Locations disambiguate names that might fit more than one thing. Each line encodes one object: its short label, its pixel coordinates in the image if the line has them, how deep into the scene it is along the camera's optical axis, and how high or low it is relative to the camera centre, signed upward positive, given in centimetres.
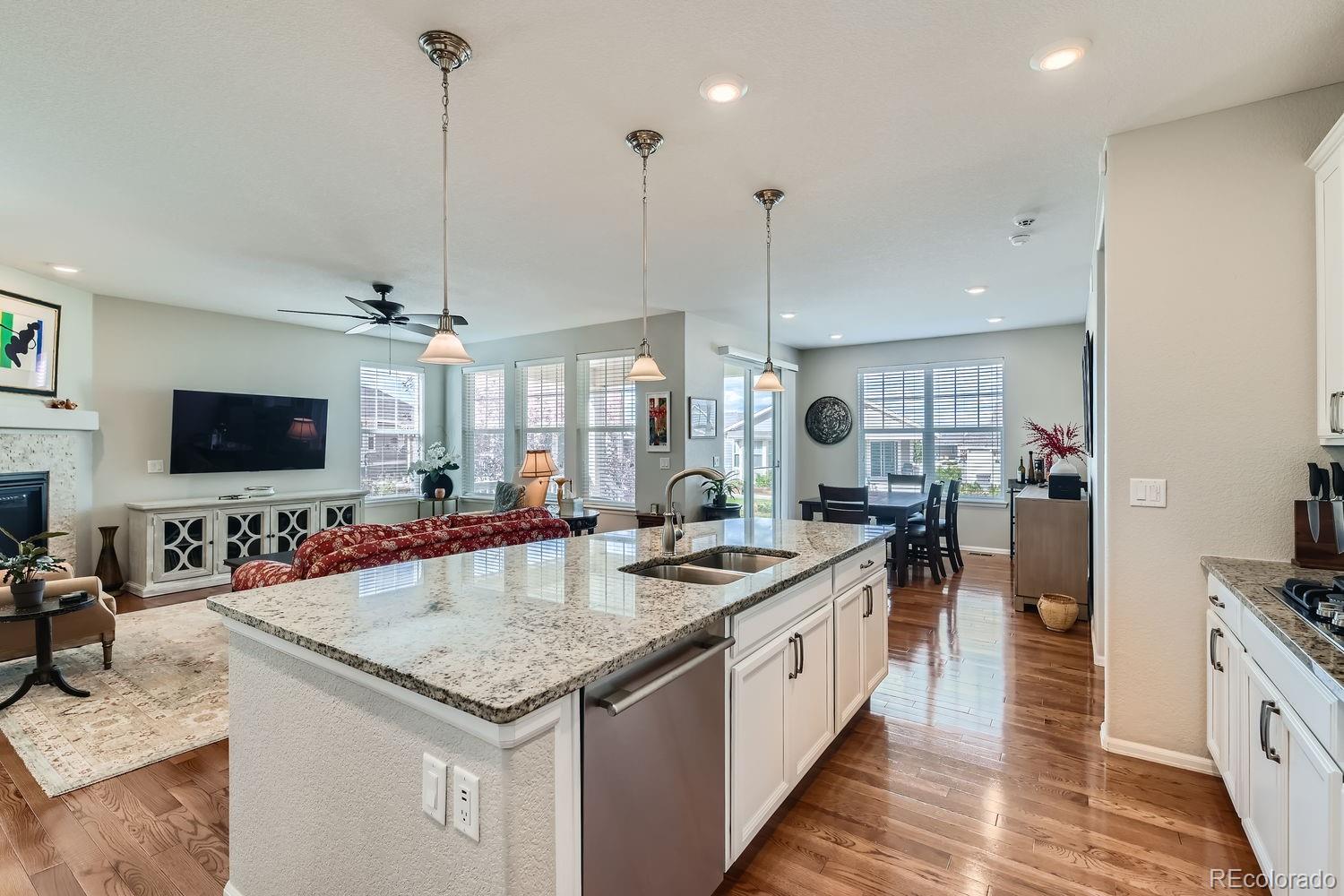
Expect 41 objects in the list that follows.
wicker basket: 415 -107
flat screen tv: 570 +19
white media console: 525 -77
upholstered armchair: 319 -97
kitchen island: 111 -57
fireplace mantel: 440 +24
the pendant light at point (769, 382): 360 +44
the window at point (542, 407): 698 +55
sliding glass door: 682 +18
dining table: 548 -51
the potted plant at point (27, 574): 301 -63
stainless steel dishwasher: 126 -75
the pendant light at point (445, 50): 192 +131
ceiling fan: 452 +106
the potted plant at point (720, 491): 589 -37
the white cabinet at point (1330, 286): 195 +58
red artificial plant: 488 +13
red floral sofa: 267 -45
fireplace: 451 -42
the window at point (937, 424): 708 +40
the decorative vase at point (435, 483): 736 -37
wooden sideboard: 441 -69
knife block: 212 -31
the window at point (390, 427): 721 +31
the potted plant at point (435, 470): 733 -21
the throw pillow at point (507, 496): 620 -45
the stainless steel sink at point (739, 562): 261 -47
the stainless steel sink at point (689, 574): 237 -48
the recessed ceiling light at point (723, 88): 214 +132
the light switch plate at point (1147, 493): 246 -15
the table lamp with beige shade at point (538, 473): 585 -19
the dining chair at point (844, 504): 529 -43
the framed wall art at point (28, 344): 446 +81
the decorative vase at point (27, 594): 300 -72
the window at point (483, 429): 761 +31
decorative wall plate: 795 +46
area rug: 257 -130
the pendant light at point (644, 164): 252 +129
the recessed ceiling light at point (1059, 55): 195 +133
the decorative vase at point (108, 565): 519 -99
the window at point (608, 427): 640 +28
